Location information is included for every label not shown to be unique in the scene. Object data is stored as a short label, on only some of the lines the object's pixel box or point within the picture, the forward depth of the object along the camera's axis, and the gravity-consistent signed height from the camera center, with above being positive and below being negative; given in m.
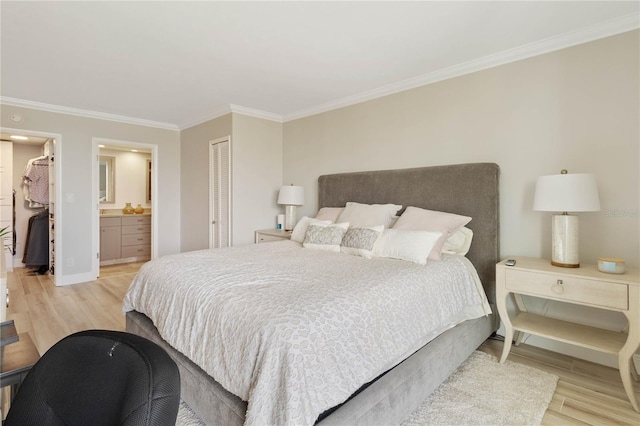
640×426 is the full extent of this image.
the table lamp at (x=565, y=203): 1.99 +0.04
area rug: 1.65 -1.11
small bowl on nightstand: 1.90 -0.34
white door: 4.14 +0.25
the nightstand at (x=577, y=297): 1.75 -0.54
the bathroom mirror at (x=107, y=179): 6.07 +0.62
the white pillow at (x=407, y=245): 2.26 -0.26
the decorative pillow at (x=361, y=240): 2.51 -0.25
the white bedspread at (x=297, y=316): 1.13 -0.51
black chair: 0.61 -0.38
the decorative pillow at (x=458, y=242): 2.60 -0.27
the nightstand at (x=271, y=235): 3.77 -0.31
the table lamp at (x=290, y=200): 4.09 +0.13
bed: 1.29 -0.64
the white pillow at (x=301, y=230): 3.24 -0.21
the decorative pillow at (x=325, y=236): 2.78 -0.24
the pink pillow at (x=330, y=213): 3.35 -0.03
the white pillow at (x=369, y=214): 2.91 -0.04
